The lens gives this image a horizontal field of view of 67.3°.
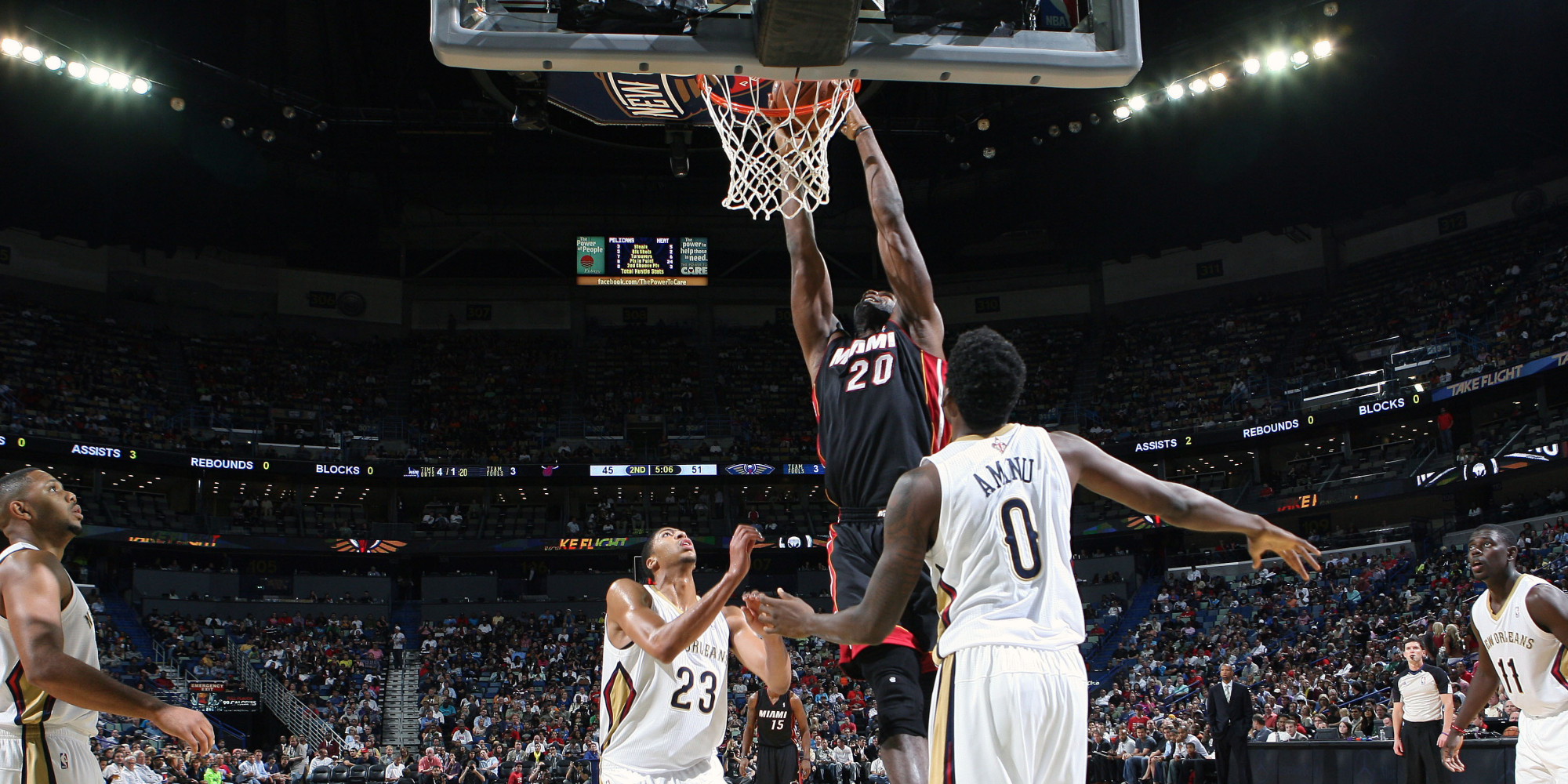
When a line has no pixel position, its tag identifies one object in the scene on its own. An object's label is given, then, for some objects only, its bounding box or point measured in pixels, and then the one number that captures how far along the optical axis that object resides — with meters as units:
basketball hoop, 5.77
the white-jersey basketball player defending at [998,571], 3.18
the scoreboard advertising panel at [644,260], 34.12
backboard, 4.58
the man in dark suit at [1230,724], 13.30
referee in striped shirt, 10.27
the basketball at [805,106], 5.83
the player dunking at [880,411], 4.24
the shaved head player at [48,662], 3.68
